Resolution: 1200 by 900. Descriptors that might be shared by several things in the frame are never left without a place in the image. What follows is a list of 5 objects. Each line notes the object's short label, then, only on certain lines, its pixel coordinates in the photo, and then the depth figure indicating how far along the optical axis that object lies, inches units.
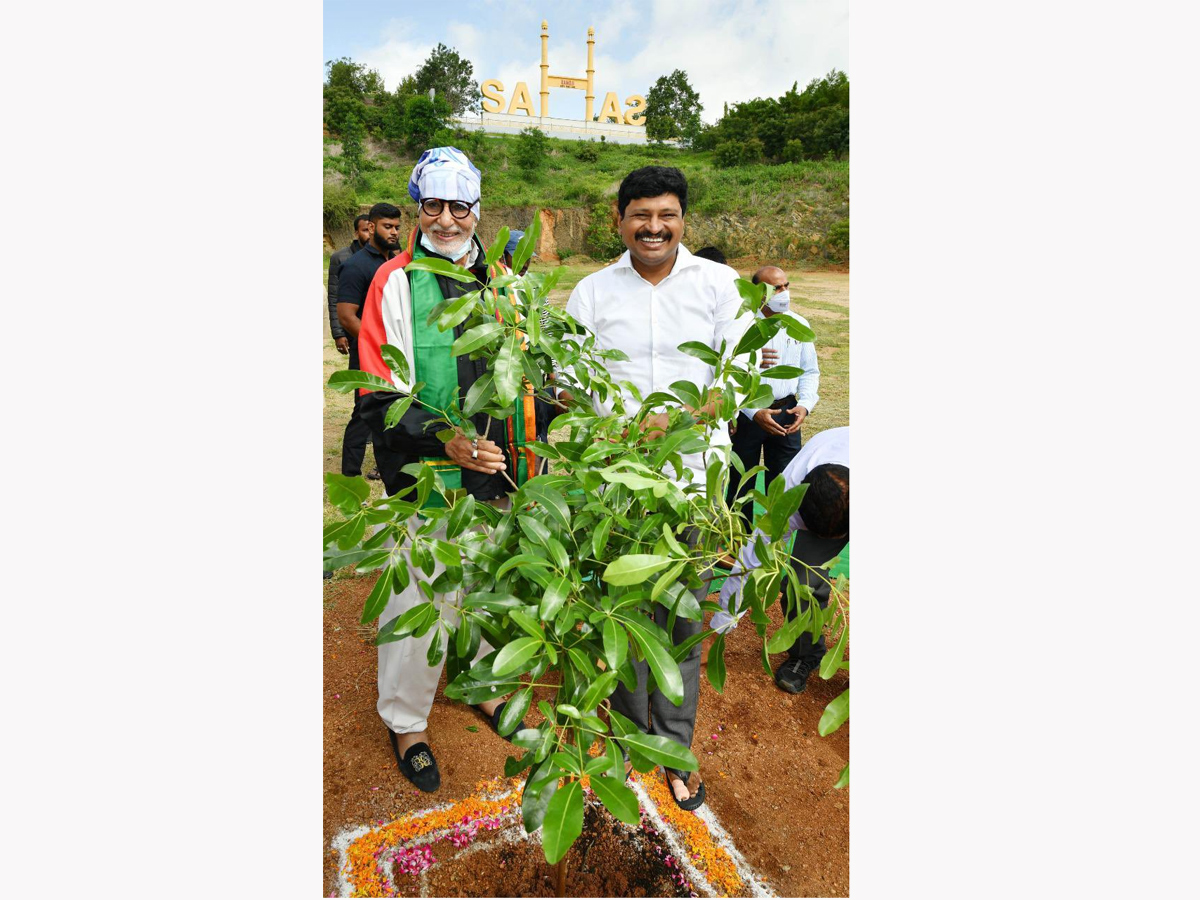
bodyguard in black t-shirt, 133.8
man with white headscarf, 66.5
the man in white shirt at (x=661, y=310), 75.7
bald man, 117.3
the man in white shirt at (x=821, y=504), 71.1
